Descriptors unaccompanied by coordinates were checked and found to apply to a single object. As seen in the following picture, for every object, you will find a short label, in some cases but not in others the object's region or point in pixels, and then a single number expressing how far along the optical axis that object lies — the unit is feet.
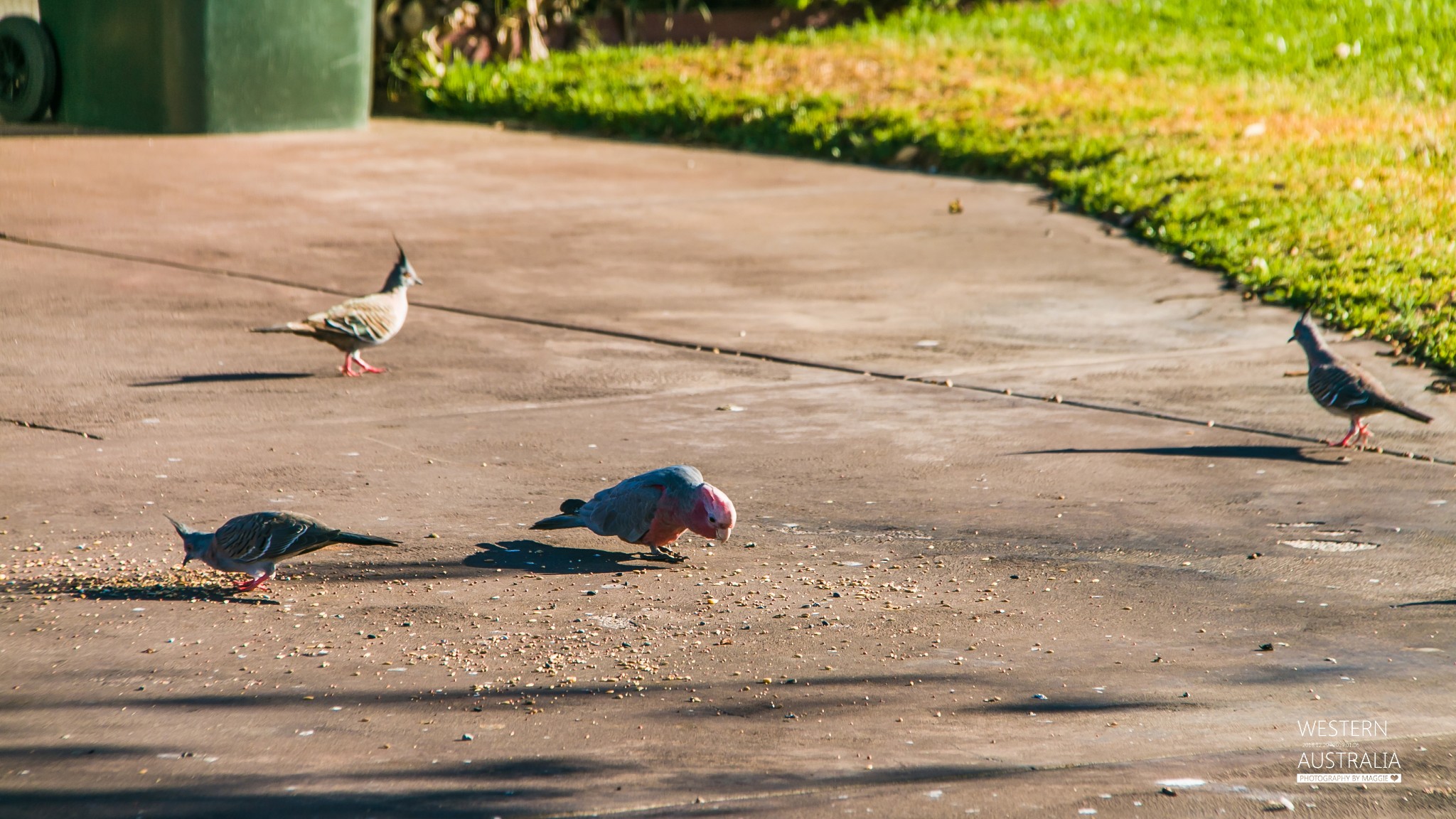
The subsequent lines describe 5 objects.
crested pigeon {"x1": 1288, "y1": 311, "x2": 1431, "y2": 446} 40.29
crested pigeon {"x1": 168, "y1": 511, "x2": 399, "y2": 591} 29.25
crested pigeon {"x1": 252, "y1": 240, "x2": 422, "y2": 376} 44.96
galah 31.24
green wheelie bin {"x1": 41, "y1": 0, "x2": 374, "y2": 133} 80.48
